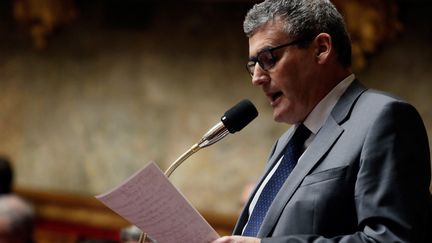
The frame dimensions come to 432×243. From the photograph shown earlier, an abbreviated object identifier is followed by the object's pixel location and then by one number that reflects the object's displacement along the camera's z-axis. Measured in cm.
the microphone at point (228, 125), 497
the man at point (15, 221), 773
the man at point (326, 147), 419
